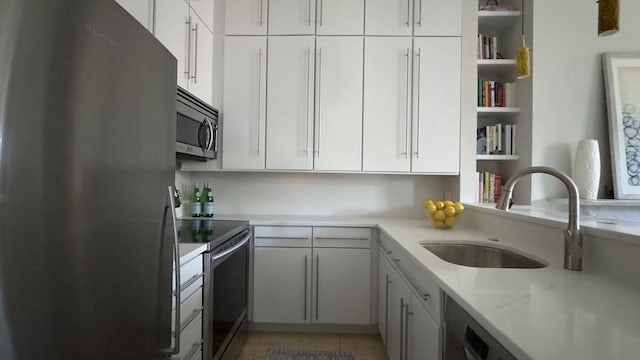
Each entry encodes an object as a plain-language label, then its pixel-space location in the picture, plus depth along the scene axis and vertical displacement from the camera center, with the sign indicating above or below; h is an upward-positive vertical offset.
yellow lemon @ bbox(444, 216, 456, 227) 2.11 -0.24
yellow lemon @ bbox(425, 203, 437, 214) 2.15 -0.15
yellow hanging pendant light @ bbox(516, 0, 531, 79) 1.56 +0.64
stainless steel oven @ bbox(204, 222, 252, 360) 1.53 -0.66
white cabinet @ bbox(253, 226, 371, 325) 2.32 -0.76
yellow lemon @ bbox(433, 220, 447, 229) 2.13 -0.26
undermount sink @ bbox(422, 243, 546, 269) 1.52 -0.37
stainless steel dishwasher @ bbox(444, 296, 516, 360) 0.70 -0.40
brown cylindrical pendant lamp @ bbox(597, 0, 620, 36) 1.00 +0.57
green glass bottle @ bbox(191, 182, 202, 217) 2.49 -0.18
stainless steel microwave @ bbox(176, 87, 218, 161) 1.74 +0.35
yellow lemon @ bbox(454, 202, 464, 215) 2.11 -0.15
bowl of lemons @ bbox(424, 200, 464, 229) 2.10 -0.18
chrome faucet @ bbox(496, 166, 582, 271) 1.10 -0.16
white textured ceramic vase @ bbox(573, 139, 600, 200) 2.06 +0.13
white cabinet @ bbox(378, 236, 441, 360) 1.10 -0.59
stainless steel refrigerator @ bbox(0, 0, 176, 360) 0.47 +0.00
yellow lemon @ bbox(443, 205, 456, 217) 2.09 -0.17
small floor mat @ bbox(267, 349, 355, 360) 2.06 -1.17
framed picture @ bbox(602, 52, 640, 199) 2.13 +0.50
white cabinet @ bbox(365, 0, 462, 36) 2.43 +1.34
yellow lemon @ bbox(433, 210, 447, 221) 2.12 -0.20
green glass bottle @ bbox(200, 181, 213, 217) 2.52 -0.16
